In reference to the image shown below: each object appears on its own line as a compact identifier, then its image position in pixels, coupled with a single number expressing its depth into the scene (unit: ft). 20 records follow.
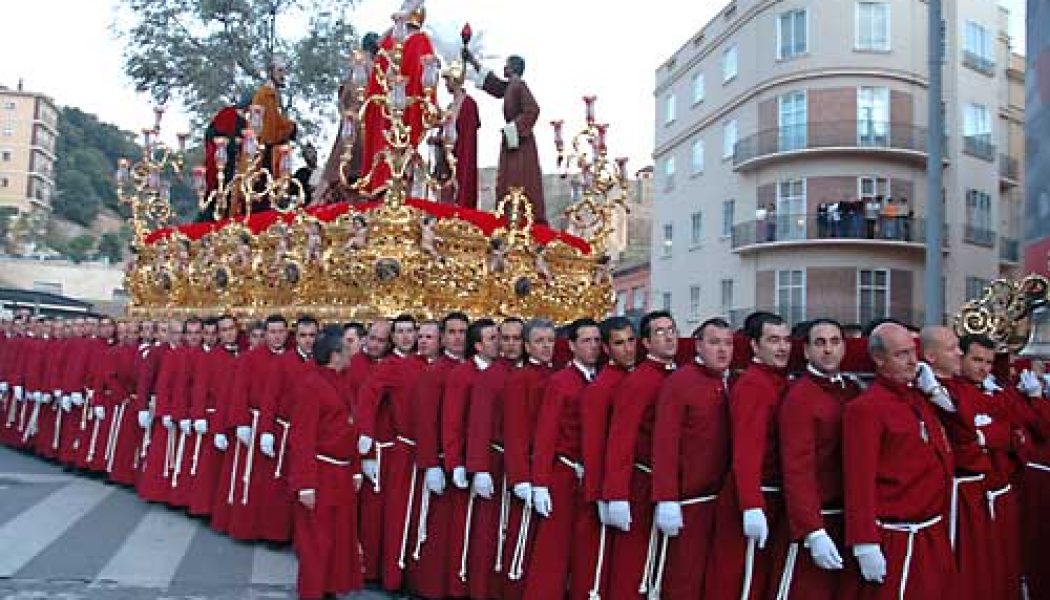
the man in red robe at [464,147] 38.86
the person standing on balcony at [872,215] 95.20
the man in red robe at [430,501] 21.88
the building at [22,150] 258.78
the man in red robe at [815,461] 14.34
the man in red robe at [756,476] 15.01
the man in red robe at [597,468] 17.74
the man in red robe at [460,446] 21.45
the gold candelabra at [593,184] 37.29
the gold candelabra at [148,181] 42.88
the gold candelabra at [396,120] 31.96
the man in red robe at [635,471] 17.08
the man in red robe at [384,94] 34.30
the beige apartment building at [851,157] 97.30
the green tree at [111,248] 207.72
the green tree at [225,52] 71.15
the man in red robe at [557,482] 18.74
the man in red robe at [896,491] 13.76
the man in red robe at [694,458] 16.19
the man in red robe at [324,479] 20.47
